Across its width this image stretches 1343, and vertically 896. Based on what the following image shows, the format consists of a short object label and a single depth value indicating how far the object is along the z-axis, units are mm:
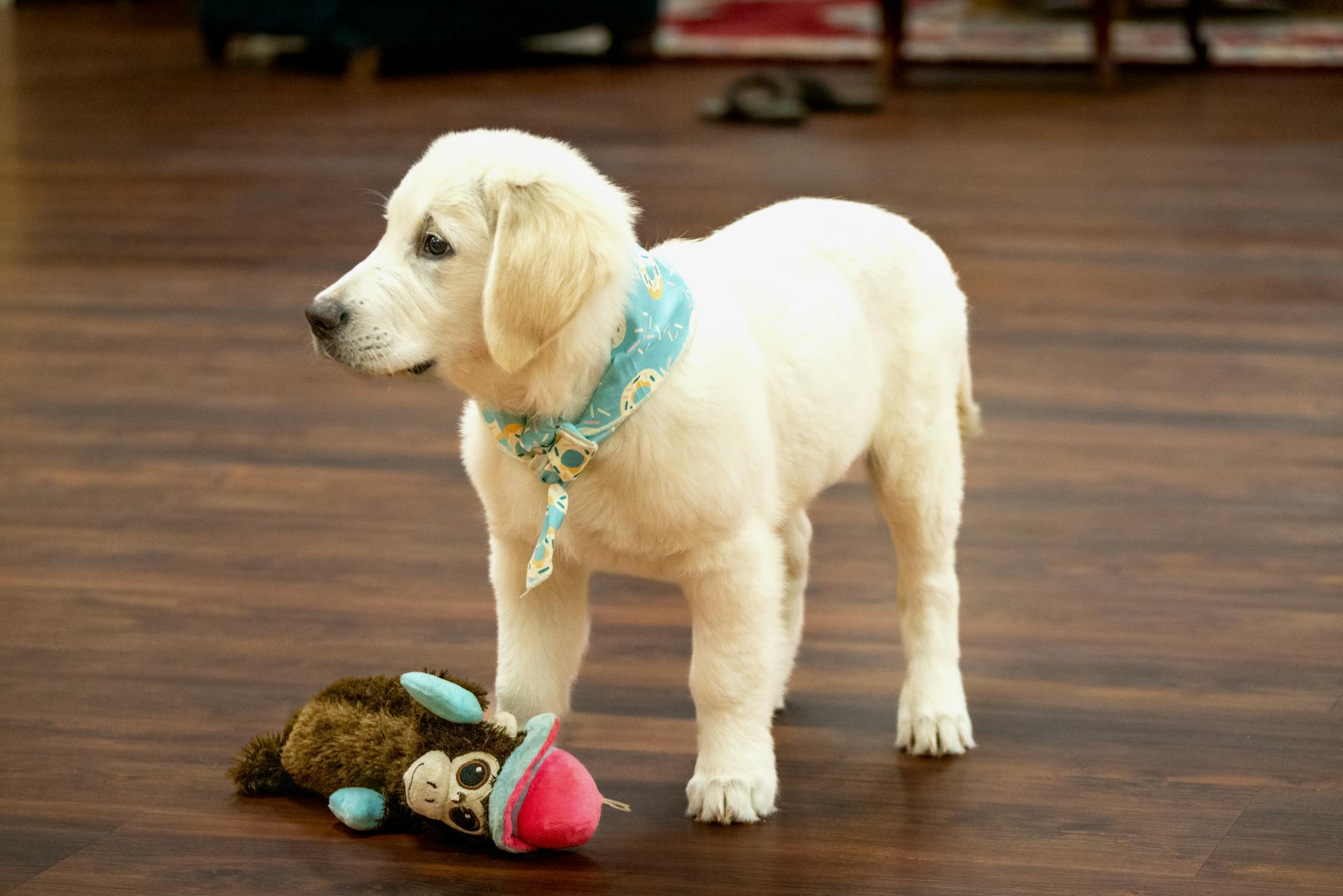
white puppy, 3838
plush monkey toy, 4000
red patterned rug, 17766
